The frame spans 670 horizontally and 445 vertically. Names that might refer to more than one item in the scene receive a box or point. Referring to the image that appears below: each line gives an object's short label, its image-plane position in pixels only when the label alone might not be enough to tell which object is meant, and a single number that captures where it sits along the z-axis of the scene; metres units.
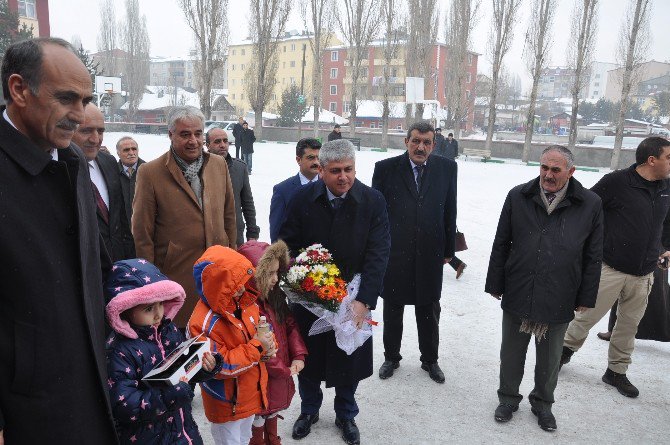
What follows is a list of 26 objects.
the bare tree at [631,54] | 22.75
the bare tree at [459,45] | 29.98
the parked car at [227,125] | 30.66
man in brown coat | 3.40
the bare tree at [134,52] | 50.31
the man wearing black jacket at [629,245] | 4.14
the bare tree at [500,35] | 27.00
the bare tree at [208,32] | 28.05
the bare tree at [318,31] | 31.72
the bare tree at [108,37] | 51.50
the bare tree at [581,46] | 24.80
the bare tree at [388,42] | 30.94
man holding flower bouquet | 3.22
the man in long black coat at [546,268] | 3.49
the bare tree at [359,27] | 30.88
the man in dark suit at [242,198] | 4.87
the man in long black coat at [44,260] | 1.48
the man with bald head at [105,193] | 3.31
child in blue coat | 2.00
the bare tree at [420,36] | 30.44
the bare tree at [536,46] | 26.00
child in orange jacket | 2.52
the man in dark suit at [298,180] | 4.26
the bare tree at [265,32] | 29.25
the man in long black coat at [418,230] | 4.24
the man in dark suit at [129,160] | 5.01
